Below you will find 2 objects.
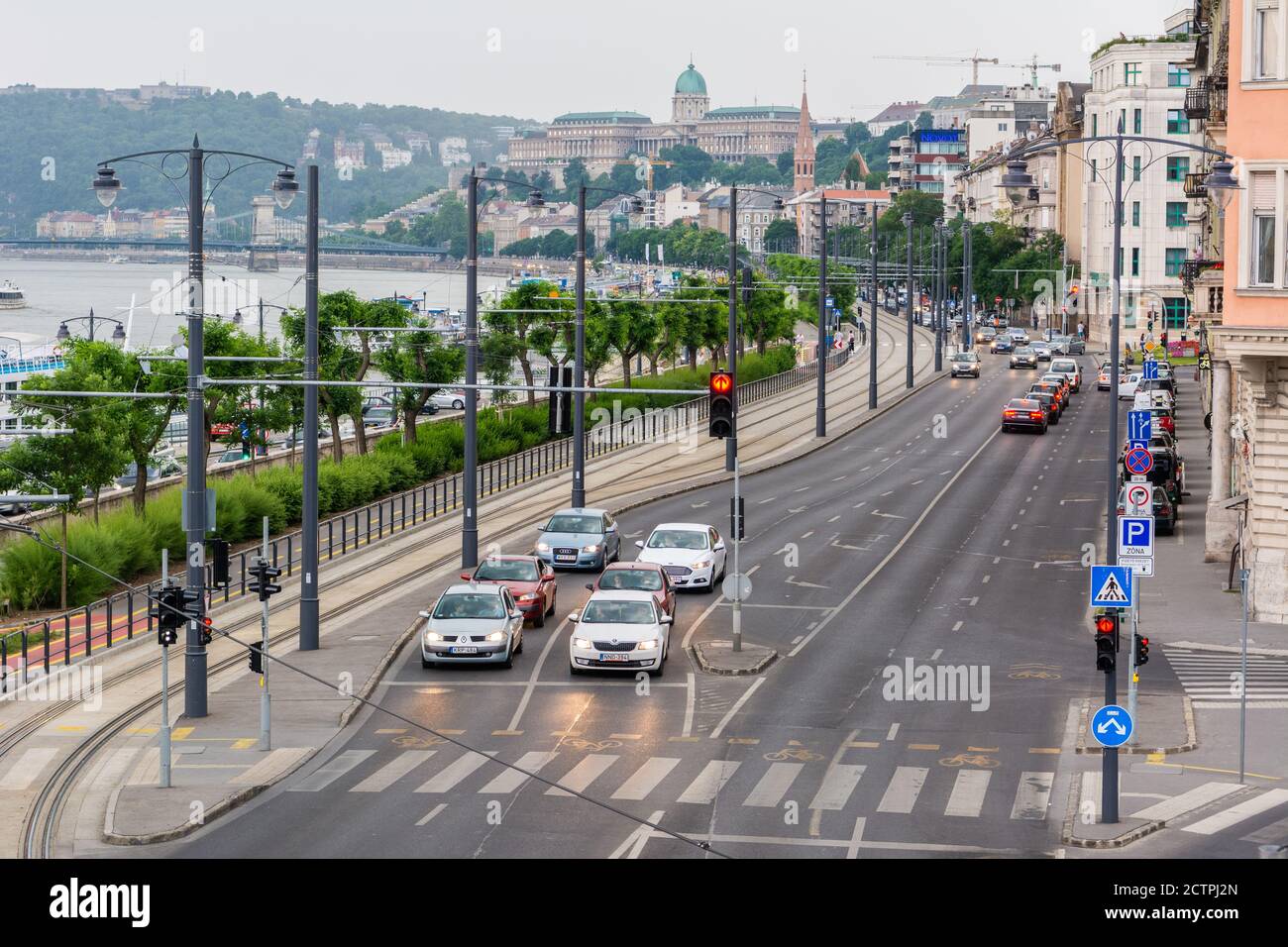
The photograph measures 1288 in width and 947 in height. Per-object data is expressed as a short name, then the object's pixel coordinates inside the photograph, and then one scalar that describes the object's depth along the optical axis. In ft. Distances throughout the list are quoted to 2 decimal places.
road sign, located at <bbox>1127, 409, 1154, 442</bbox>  169.78
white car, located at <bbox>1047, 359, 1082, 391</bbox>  305.73
